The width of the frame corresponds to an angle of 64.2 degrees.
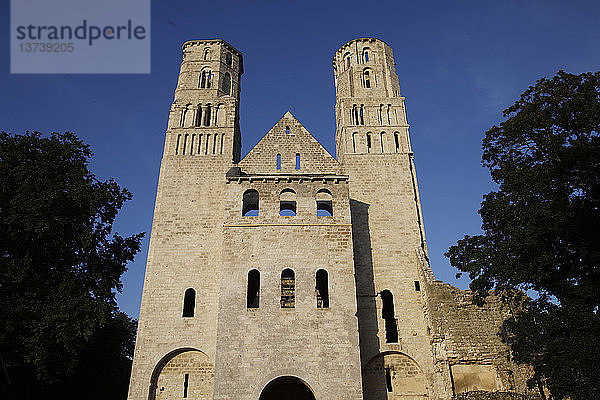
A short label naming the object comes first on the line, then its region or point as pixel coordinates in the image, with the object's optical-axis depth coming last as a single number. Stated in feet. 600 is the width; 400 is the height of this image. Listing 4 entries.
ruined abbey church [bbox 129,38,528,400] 69.05
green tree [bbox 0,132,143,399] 65.87
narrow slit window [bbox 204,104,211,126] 94.95
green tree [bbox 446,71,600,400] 51.85
